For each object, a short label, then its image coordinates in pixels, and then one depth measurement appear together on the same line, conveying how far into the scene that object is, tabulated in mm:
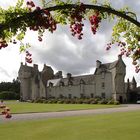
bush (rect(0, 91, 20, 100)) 62060
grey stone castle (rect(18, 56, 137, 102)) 45066
